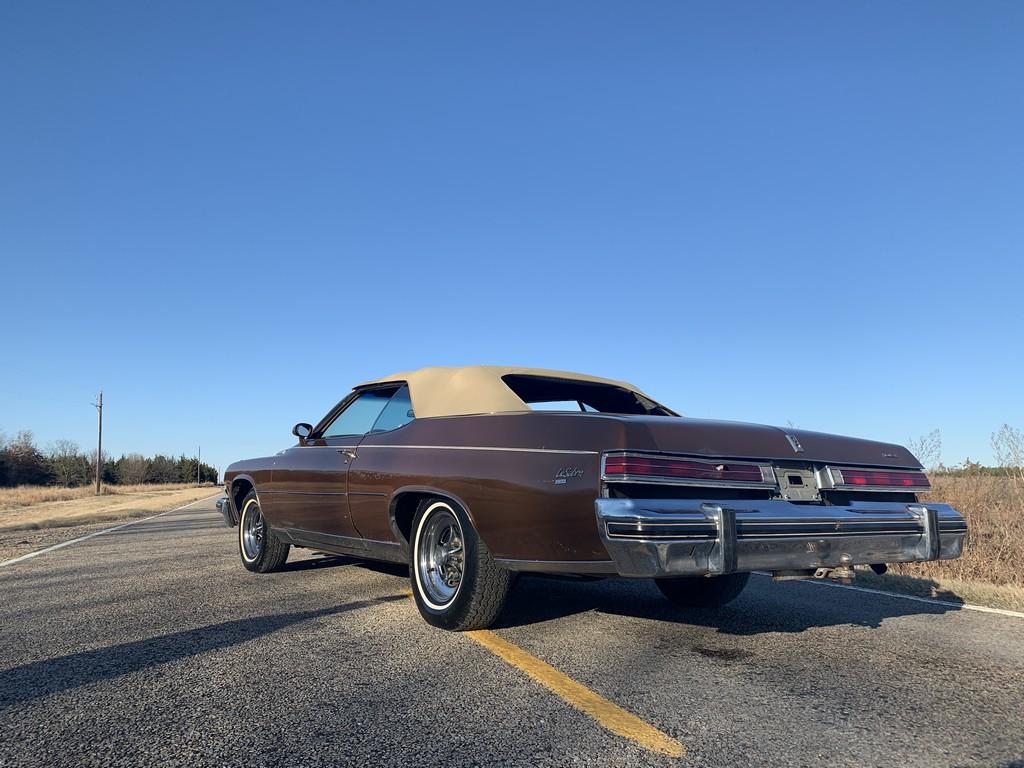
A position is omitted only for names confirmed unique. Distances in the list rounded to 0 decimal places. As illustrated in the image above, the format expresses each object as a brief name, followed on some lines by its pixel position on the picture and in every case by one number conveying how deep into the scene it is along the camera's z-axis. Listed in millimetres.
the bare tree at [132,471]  94750
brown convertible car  3250
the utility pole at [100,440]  52881
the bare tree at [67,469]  77688
